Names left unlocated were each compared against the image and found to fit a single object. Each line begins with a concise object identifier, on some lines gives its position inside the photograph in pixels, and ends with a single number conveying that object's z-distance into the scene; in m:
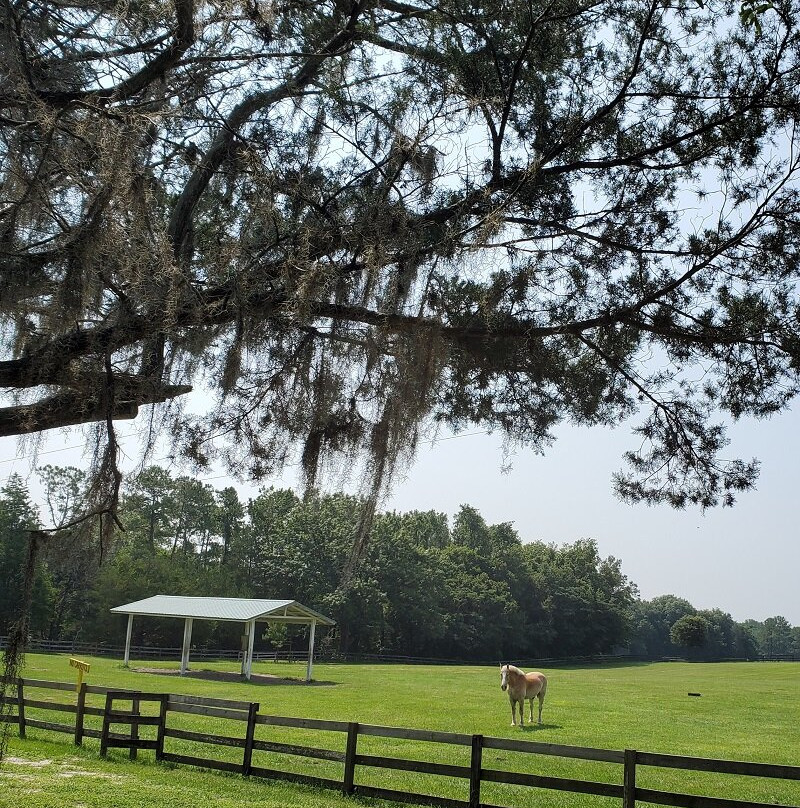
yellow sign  12.78
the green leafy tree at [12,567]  35.38
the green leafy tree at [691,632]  86.81
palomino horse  18.38
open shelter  31.47
